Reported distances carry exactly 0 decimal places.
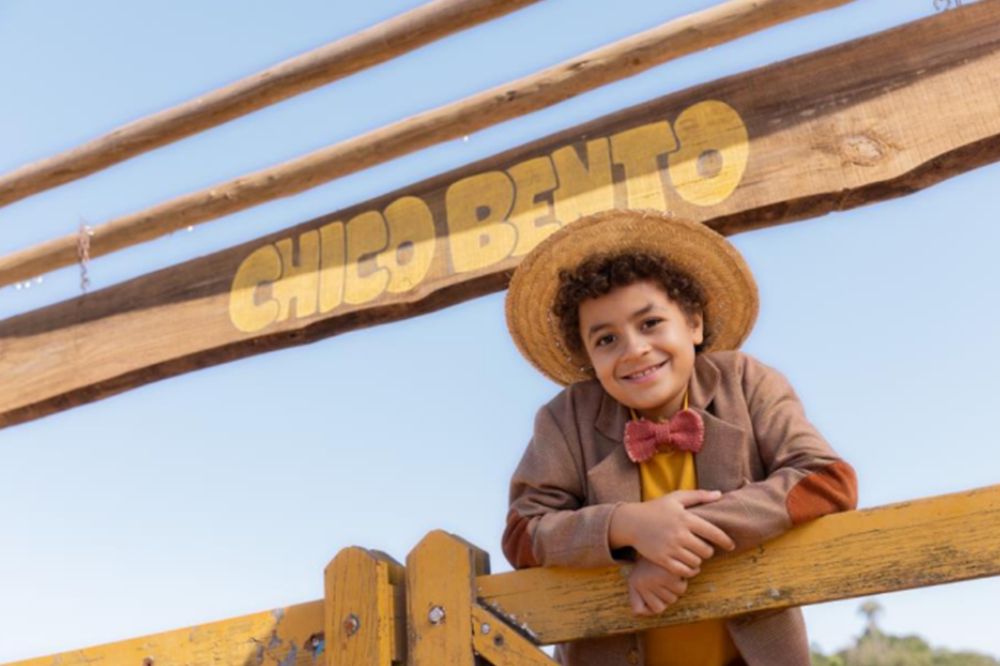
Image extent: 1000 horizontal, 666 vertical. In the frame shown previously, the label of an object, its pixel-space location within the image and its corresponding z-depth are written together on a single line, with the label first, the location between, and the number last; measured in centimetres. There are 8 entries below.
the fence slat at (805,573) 179
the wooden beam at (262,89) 395
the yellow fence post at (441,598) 208
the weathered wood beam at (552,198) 344
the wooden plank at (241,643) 224
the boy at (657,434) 199
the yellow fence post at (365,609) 211
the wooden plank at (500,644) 202
